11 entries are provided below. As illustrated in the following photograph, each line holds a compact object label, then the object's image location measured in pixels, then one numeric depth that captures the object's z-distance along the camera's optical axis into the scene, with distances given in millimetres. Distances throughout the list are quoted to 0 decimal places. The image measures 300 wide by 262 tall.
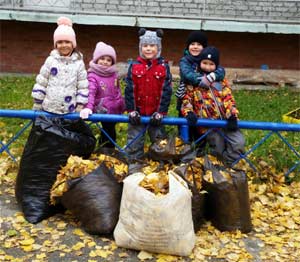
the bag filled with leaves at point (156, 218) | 3393
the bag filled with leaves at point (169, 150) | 4043
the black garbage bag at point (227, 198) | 3814
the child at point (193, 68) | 4266
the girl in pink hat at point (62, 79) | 4246
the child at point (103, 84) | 4516
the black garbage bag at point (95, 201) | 3727
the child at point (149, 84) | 4293
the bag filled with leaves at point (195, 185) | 3752
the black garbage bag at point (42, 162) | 3998
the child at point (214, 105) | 4258
